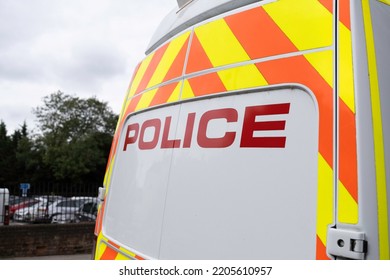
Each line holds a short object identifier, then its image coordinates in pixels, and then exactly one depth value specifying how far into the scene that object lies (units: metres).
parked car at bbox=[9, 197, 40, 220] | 13.79
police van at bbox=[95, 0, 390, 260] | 1.22
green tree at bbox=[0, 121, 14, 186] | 51.42
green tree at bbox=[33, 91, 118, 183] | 47.31
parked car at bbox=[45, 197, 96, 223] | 12.28
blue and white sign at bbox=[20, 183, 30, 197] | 11.11
